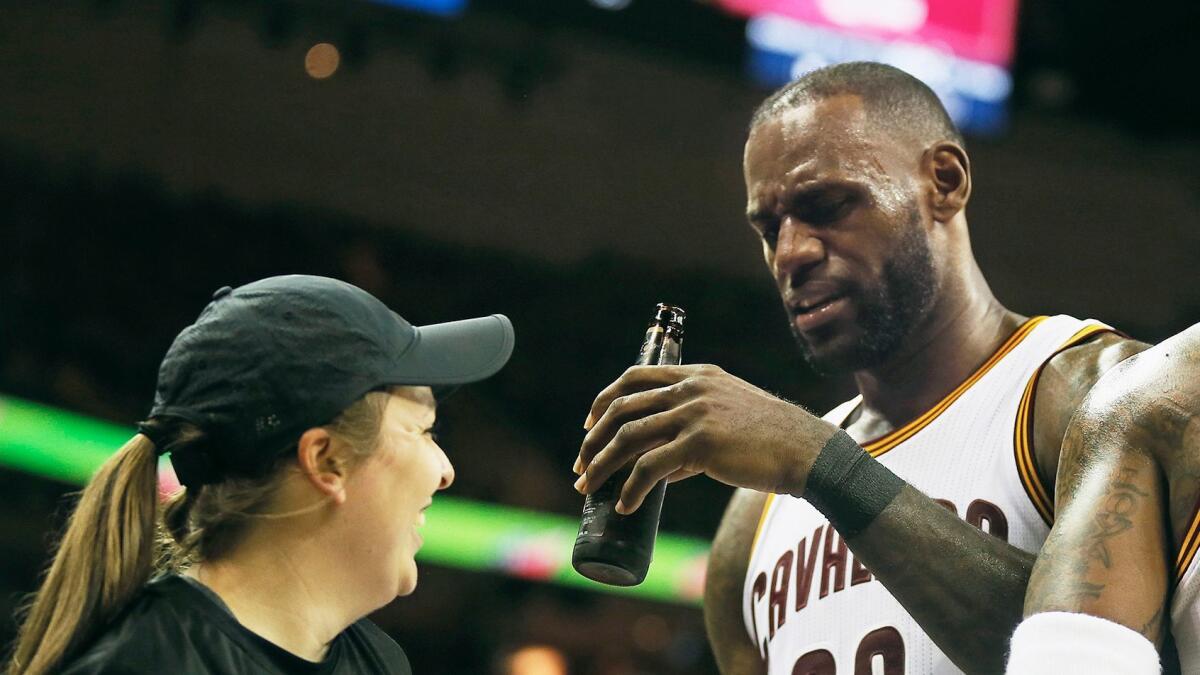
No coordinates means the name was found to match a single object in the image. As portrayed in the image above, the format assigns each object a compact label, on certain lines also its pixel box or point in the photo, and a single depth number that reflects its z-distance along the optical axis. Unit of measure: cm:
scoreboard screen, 706
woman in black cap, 223
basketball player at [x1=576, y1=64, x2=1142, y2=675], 238
